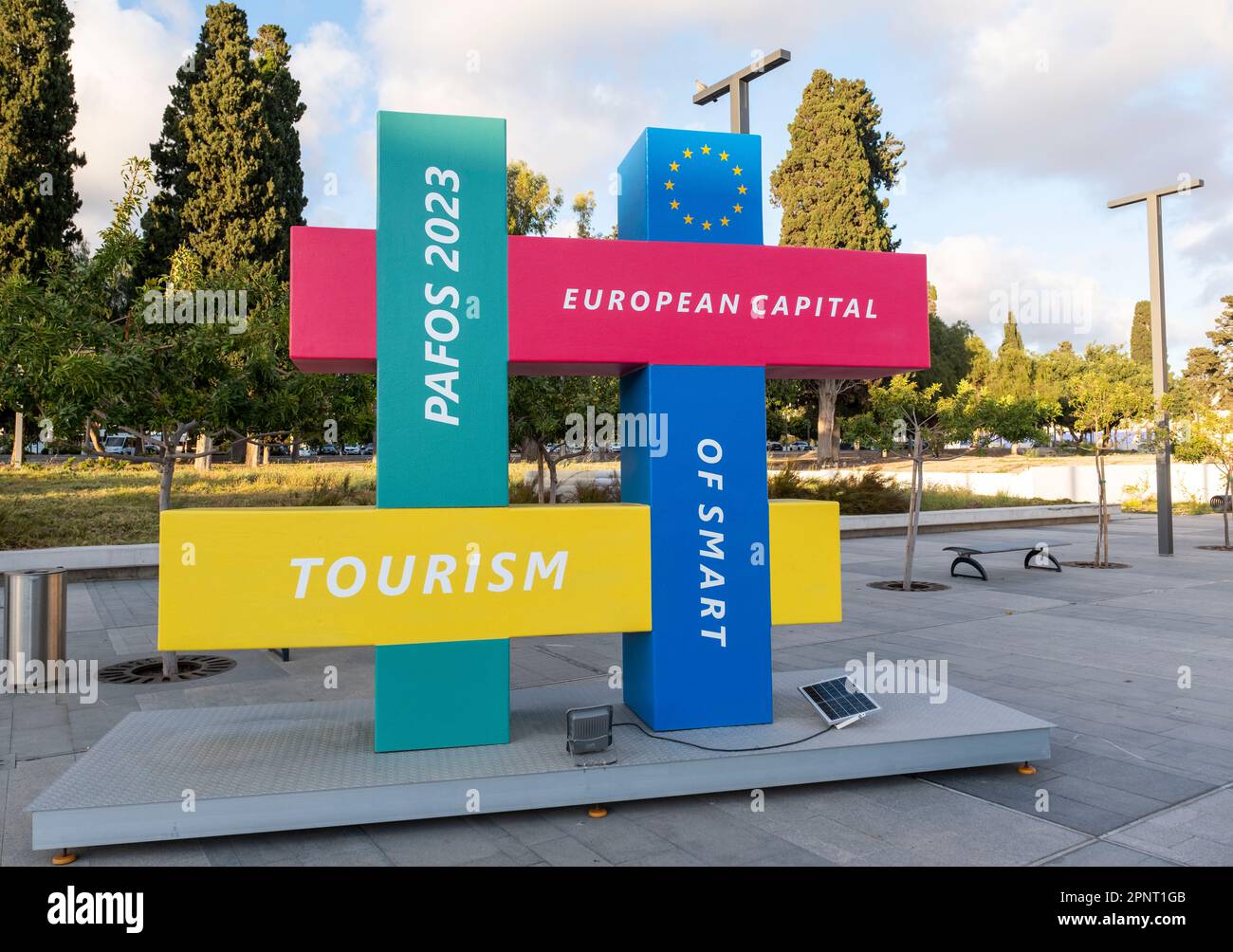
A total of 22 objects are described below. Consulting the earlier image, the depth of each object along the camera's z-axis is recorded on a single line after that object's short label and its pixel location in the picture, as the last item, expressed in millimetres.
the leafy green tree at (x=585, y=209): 22719
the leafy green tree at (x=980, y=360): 63719
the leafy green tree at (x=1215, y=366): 59156
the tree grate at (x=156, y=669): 8375
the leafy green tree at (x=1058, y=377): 62719
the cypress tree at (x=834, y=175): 38562
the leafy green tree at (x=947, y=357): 50469
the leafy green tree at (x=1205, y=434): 18922
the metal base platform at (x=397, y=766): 4473
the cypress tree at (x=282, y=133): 28797
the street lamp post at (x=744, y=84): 8469
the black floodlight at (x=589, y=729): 4988
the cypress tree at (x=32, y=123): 25156
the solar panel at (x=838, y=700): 5582
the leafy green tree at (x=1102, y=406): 16500
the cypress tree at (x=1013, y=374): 61156
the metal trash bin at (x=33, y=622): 8305
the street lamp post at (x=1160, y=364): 16891
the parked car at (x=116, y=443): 44938
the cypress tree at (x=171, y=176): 28203
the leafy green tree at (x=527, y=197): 21234
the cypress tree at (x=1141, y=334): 81625
